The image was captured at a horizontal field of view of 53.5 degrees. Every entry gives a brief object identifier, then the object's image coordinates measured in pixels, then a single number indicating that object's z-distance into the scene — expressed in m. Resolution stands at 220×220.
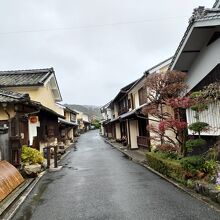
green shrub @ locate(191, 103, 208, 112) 7.05
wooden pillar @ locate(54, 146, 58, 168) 12.55
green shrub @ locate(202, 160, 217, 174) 6.36
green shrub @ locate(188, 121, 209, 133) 6.99
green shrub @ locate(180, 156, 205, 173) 6.69
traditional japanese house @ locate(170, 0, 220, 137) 6.73
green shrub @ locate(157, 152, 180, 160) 8.73
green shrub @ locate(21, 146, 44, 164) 10.09
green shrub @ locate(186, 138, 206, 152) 7.15
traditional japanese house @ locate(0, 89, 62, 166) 9.05
